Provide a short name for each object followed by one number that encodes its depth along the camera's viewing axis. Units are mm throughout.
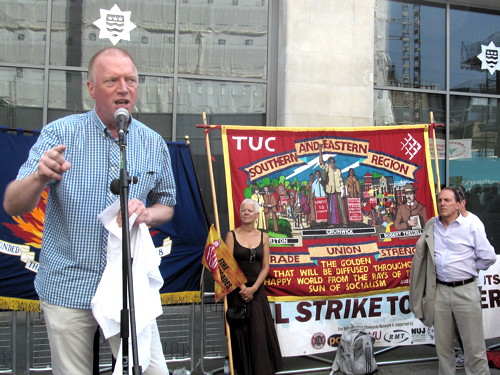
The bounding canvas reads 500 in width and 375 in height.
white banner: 5125
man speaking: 2107
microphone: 1928
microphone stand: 1792
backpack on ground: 5020
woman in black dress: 4797
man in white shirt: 4734
